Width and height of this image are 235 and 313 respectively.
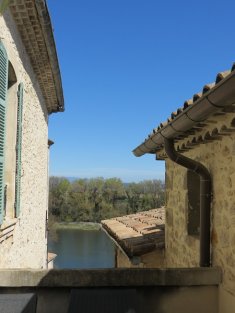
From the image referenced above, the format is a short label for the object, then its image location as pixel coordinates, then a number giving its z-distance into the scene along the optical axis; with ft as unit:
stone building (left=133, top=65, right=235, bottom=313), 7.77
